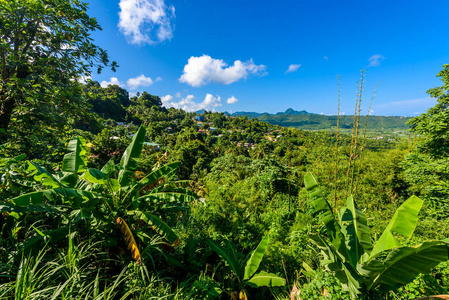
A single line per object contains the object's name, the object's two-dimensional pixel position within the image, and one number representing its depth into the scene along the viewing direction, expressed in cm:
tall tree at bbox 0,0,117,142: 297
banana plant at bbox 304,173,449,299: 153
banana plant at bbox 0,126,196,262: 192
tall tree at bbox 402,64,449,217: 658
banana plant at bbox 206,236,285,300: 220
